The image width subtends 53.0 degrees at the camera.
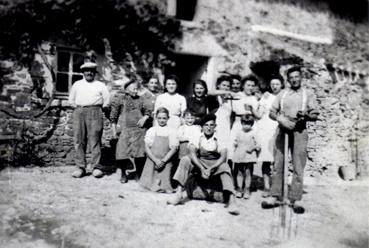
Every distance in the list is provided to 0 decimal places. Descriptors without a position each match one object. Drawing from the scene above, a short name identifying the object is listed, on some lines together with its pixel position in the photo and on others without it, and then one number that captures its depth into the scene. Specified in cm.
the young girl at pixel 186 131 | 495
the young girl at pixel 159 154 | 505
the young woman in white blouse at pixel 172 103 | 535
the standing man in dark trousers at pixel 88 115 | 552
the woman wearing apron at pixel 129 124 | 538
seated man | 446
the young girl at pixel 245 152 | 495
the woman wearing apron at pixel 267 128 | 522
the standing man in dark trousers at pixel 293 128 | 449
